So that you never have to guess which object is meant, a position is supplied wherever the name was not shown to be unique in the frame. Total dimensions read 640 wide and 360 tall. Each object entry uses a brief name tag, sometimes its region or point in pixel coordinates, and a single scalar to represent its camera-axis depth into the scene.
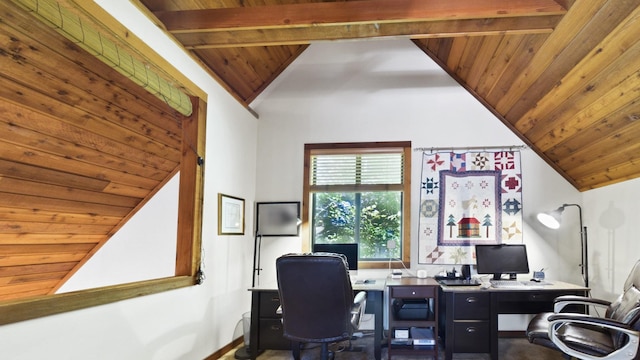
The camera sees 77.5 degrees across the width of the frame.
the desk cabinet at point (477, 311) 3.55
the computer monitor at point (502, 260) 4.00
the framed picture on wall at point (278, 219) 4.55
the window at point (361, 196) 4.49
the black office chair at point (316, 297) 2.66
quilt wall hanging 4.30
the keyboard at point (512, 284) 3.67
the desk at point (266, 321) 3.61
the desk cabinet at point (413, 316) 3.51
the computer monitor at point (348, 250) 4.09
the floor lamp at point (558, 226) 3.94
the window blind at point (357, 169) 4.59
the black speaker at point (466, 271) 3.99
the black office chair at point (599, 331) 2.40
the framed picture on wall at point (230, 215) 3.72
